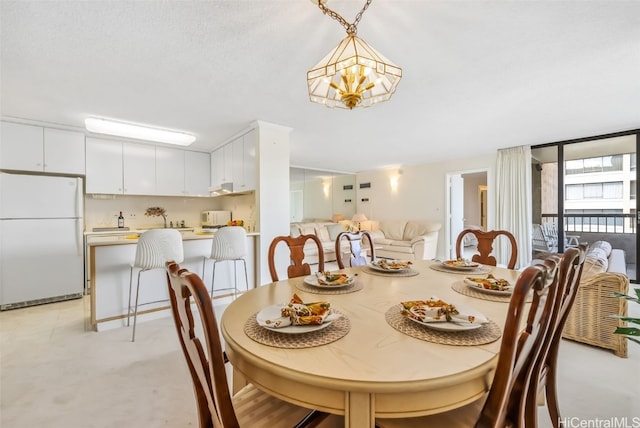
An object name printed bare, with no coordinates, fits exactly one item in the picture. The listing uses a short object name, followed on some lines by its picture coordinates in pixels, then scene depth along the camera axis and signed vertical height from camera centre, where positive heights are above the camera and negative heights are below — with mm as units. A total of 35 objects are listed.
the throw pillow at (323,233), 6393 -477
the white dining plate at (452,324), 870 -358
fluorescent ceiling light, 3281 +1032
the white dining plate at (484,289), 1260 -360
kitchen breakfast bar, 2684 -682
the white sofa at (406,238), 5898 -609
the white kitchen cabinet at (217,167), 4562 +761
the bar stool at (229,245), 2916 -334
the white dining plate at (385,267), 1761 -357
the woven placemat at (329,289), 1374 -385
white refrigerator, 3219 -305
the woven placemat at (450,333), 836 -385
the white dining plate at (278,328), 866 -360
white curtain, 4918 +203
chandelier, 1466 +775
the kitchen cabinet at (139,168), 4277 +694
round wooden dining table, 672 -391
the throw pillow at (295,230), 5991 -381
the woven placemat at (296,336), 826 -384
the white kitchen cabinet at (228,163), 4219 +755
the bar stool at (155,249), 2543 -331
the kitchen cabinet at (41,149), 3297 +797
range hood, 4130 +363
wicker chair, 2088 -790
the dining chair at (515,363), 620 -386
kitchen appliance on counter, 4959 -110
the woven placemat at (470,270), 1746 -375
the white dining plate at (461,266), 1797 -355
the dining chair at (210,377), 645 -420
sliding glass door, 4297 +294
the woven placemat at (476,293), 1228 -379
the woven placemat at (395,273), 1731 -380
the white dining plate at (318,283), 1397 -362
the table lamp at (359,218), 7238 -158
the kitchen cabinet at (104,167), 3988 +676
